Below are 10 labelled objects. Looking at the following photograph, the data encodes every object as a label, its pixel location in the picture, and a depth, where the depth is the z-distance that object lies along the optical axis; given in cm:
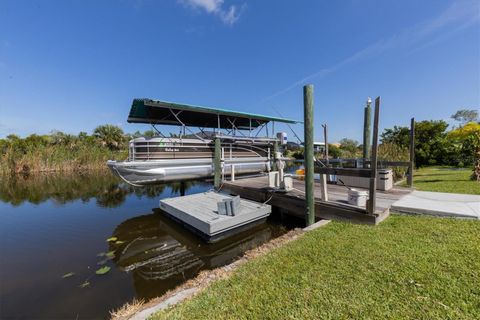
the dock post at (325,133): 564
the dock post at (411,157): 617
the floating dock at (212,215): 470
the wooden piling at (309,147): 426
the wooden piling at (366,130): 607
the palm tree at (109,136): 2517
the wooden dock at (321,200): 399
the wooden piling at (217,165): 803
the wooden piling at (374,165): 339
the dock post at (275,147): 942
